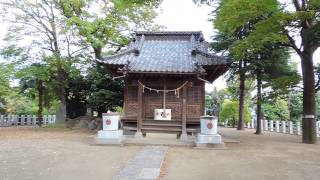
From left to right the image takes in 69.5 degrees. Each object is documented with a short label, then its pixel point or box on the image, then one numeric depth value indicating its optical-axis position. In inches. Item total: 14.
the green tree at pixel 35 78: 660.3
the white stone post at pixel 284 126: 752.1
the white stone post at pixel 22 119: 969.8
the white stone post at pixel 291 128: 717.1
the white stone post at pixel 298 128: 674.0
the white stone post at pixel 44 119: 1008.9
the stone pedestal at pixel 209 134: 386.6
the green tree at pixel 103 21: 642.5
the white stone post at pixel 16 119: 953.9
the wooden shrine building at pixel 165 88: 472.2
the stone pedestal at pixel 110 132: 400.0
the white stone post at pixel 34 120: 983.2
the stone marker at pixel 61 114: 728.1
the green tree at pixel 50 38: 662.8
